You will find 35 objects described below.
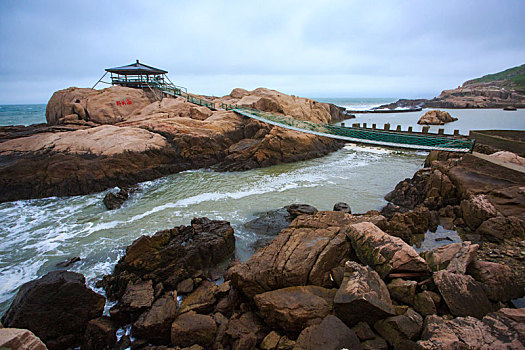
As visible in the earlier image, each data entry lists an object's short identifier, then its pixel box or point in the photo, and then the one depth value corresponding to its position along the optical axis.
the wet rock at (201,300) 5.46
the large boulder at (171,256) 6.54
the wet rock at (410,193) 10.73
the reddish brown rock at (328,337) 3.59
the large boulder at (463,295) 4.10
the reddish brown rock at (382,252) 4.71
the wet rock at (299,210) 9.79
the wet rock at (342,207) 9.78
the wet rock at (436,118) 36.41
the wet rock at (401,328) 3.79
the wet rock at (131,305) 5.51
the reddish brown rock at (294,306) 4.32
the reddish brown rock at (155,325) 5.01
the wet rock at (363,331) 3.91
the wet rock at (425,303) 4.12
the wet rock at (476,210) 7.71
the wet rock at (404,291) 4.34
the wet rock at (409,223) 7.86
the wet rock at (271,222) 9.20
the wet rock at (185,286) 6.18
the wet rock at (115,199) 11.38
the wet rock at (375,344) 3.73
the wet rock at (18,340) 2.56
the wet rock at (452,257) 4.82
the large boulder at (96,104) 20.27
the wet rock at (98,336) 4.87
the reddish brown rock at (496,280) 4.52
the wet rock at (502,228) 6.75
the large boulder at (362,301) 3.98
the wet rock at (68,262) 7.62
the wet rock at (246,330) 4.36
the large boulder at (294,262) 5.06
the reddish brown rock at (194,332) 4.66
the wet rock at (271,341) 4.25
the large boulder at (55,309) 4.88
